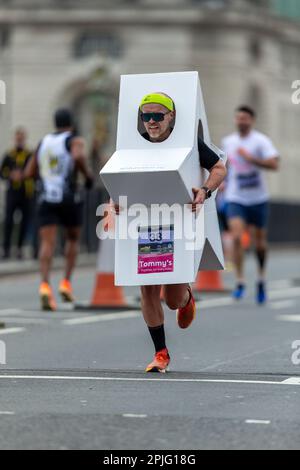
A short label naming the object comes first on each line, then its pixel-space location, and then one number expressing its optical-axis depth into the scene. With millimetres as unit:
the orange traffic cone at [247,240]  30247
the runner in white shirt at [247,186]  16344
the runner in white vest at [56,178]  14945
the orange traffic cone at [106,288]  15227
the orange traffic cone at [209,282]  18109
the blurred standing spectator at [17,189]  23219
